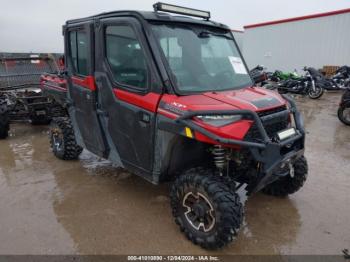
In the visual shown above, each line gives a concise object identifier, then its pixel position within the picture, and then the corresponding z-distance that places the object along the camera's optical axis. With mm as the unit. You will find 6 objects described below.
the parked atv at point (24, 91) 6480
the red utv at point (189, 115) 2684
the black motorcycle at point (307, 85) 12273
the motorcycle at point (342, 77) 12936
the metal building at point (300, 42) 15383
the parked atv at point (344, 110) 7801
